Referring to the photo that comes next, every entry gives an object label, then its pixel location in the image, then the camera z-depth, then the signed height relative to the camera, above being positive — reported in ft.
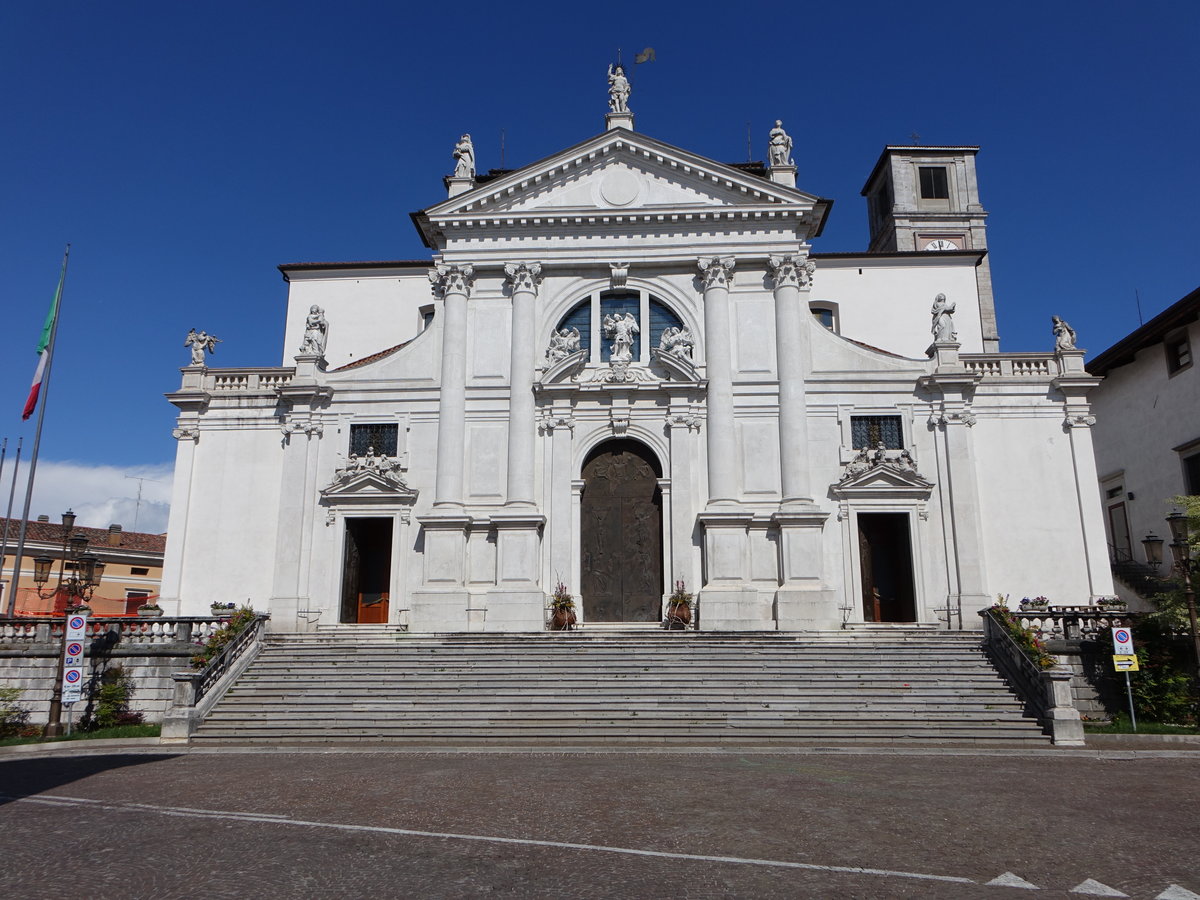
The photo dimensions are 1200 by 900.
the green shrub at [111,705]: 68.80 -6.54
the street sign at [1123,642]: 60.54 -1.58
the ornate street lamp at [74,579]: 65.41 +3.27
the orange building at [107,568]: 144.66 +9.02
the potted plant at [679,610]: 80.43 +0.79
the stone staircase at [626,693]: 58.54 -5.24
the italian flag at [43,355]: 82.84 +24.43
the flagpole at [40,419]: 78.30 +17.91
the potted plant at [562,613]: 81.10 +0.55
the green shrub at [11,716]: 67.62 -7.34
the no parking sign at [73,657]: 63.05 -2.66
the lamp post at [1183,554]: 61.72 +4.41
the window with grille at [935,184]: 163.12 +78.57
